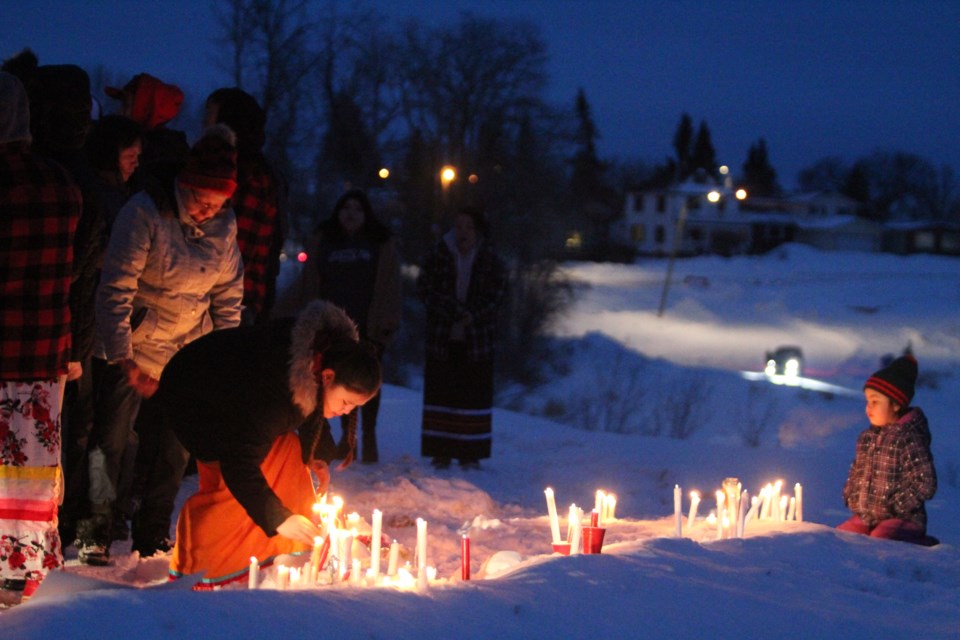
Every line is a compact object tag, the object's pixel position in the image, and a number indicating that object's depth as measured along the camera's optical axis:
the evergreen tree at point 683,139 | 92.75
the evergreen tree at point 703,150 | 90.00
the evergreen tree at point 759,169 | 90.00
